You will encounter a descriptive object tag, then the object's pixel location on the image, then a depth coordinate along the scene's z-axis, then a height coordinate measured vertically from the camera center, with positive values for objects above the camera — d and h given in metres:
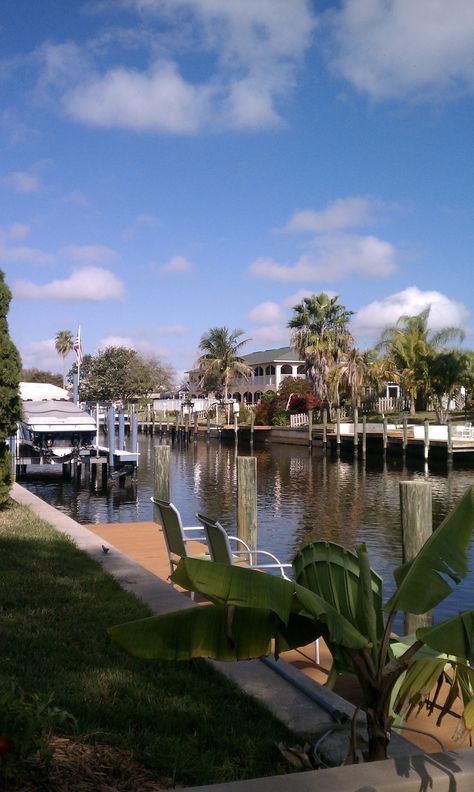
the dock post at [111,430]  26.05 -0.56
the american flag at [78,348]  33.22 +3.03
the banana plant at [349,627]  3.32 -1.00
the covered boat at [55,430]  26.61 -0.55
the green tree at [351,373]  54.41 +2.87
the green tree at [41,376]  104.59 +5.74
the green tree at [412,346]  55.62 +5.12
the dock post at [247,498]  11.14 -1.29
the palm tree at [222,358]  76.89 +5.86
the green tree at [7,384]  11.80 +0.52
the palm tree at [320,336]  54.97 +5.78
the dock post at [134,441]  27.62 -1.00
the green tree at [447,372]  51.72 +2.68
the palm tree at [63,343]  112.91 +11.06
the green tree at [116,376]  91.44 +4.76
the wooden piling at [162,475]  14.62 -1.21
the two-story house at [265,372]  78.44 +4.46
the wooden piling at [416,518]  7.09 -1.03
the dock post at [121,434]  29.28 -0.82
